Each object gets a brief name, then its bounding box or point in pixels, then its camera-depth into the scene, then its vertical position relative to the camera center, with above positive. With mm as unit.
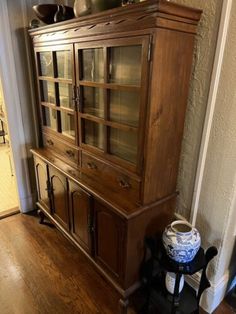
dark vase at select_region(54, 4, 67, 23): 1635 +336
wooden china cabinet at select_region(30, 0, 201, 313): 1104 -287
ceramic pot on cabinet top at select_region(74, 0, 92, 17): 1346 +325
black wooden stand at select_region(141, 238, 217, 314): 1238 -1174
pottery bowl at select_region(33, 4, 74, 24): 1705 +380
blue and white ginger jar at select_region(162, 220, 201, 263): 1201 -827
